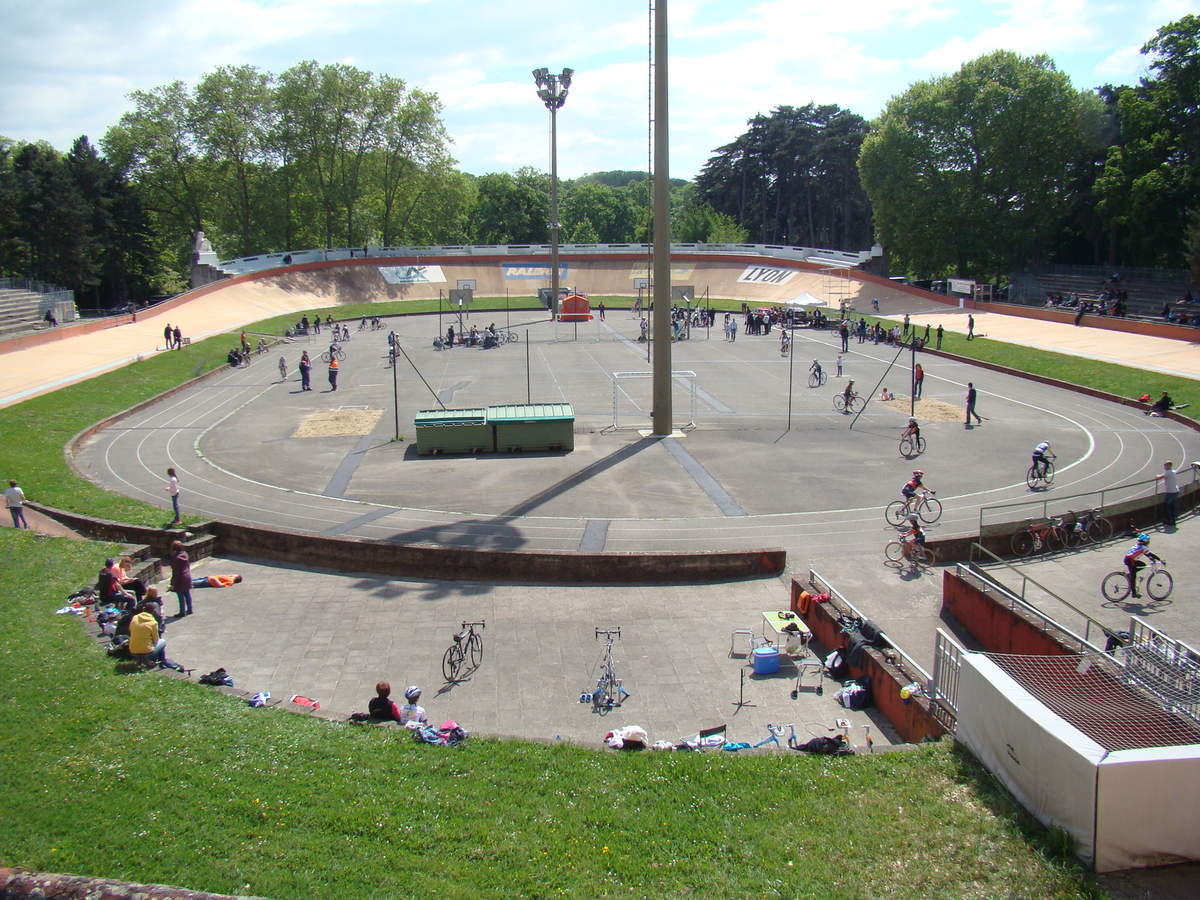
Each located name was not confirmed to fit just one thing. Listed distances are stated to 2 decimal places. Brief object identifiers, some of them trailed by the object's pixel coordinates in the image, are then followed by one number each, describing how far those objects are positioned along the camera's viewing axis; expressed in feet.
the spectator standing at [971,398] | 105.81
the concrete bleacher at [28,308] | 169.78
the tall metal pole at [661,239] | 96.22
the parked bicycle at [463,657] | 44.57
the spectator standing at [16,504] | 67.31
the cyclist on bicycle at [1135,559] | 52.26
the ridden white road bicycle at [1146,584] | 53.21
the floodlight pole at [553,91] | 211.20
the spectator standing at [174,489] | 68.69
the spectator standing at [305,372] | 131.77
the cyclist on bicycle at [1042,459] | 78.18
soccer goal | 108.68
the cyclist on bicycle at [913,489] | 67.72
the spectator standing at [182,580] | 52.75
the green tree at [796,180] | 328.90
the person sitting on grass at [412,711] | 38.42
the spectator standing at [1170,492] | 66.18
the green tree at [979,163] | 213.05
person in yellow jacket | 43.04
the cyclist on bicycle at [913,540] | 59.72
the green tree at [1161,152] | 183.62
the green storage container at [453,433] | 93.71
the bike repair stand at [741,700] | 41.47
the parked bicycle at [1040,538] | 61.93
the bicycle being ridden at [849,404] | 115.44
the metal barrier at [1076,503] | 70.47
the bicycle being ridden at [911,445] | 91.71
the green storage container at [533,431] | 94.53
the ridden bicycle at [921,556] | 59.72
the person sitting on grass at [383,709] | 38.06
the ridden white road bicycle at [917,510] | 68.95
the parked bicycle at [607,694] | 41.16
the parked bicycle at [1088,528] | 63.32
